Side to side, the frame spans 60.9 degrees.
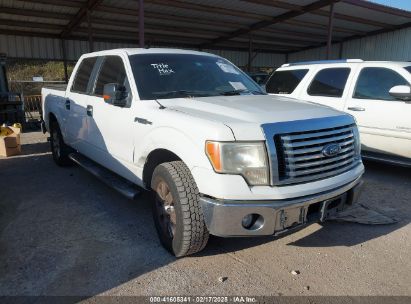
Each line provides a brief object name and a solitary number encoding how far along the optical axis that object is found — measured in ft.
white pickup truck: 8.41
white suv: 16.87
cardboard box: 23.73
